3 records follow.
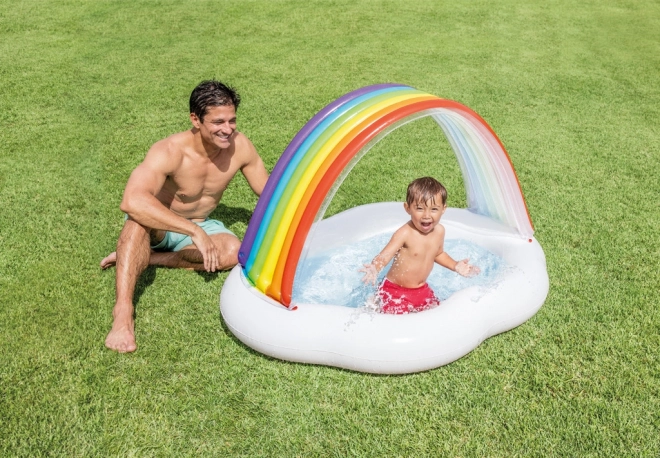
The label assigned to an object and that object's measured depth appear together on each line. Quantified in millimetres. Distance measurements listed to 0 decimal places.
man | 3760
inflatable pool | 3240
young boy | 3543
